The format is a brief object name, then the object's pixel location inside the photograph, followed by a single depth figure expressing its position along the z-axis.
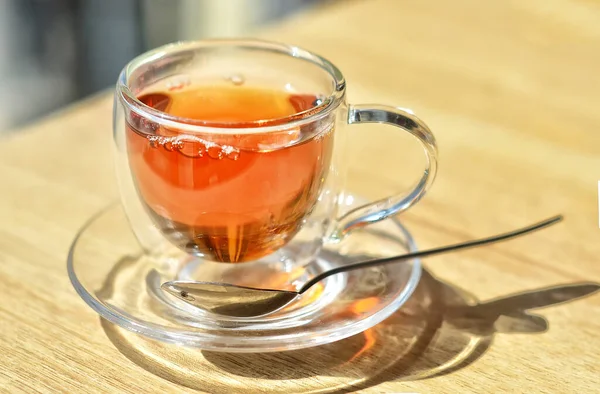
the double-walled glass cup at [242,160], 0.57
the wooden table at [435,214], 0.55
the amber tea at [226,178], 0.56
